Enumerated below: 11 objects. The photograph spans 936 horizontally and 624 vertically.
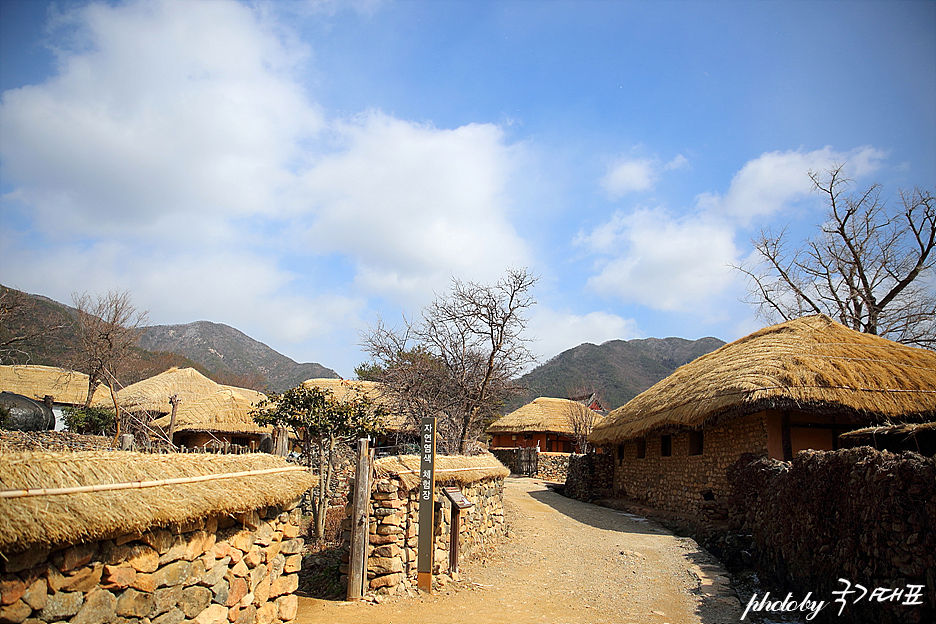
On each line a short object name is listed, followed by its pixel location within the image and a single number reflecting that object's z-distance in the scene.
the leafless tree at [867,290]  20.81
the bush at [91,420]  18.55
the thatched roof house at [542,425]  30.00
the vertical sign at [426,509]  7.27
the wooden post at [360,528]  6.80
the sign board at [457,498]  8.16
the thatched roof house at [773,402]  11.76
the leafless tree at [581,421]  29.30
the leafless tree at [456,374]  13.87
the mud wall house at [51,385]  27.69
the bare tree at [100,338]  23.62
